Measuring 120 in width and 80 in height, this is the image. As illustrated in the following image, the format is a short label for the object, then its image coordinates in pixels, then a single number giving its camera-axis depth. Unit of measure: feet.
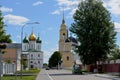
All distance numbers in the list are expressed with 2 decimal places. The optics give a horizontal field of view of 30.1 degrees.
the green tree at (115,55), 156.82
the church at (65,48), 346.77
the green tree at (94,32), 152.29
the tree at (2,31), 80.11
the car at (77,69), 151.59
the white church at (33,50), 352.14
